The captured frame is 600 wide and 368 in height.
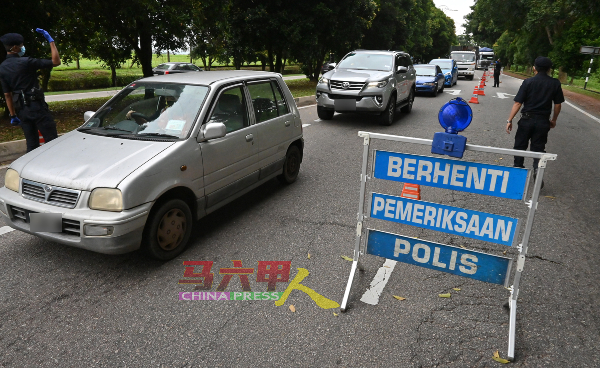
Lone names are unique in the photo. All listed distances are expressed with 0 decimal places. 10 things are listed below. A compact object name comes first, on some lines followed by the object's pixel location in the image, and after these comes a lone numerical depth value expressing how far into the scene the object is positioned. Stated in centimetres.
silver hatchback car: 358
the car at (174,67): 2818
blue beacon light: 304
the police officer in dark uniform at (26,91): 579
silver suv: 1069
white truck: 3512
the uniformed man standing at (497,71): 2617
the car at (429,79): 1895
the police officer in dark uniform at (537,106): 607
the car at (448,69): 2486
